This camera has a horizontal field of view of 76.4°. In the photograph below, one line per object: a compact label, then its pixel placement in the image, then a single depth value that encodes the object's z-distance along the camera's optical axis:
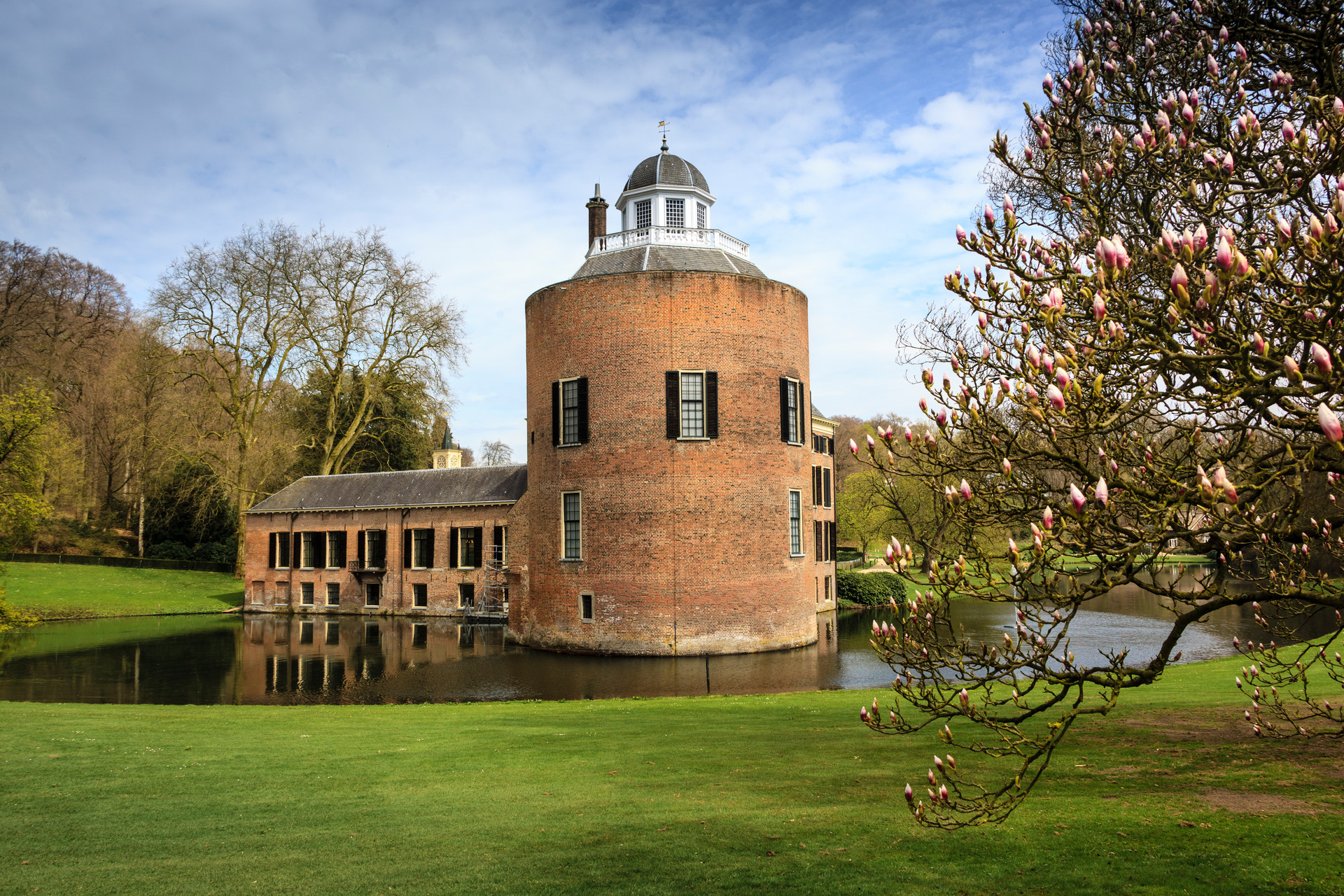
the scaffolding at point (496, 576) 32.53
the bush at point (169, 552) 45.12
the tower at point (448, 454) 67.75
